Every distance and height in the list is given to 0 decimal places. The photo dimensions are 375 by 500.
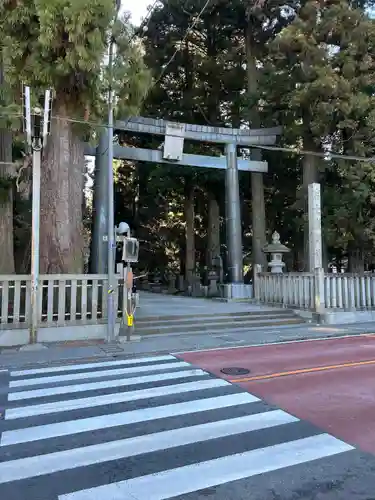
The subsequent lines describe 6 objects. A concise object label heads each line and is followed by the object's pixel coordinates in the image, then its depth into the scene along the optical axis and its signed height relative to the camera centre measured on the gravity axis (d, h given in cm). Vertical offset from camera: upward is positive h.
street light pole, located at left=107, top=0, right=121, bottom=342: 1005 +88
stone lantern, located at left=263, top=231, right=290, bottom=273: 1712 +89
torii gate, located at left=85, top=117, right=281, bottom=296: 1633 +485
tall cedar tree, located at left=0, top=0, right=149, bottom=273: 926 +457
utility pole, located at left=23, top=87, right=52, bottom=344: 926 +199
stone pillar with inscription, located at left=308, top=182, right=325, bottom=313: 1330 +93
